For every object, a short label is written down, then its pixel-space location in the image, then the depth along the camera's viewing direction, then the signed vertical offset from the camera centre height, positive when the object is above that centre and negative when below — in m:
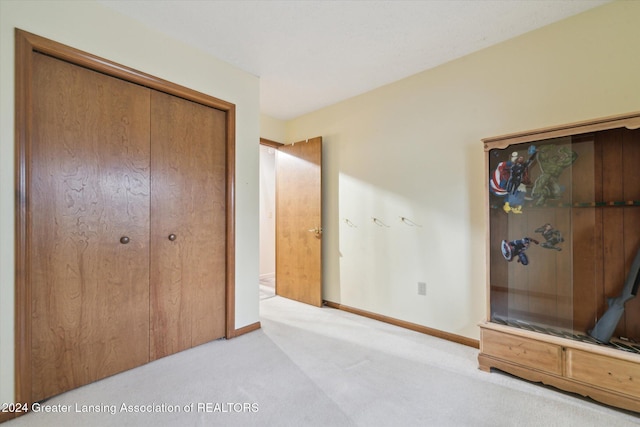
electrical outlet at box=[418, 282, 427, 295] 2.65 -0.71
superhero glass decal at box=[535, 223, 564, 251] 1.95 -0.17
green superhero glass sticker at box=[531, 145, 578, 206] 1.89 +0.30
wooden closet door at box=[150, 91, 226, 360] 2.16 -0.08
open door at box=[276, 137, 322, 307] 3.47 -0.10
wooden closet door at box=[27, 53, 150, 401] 1.66 -0.07
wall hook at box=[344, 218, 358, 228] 3.24 -0.12
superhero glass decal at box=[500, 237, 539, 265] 2.04 -0.27
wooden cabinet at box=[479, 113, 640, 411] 1.66 -0.28
